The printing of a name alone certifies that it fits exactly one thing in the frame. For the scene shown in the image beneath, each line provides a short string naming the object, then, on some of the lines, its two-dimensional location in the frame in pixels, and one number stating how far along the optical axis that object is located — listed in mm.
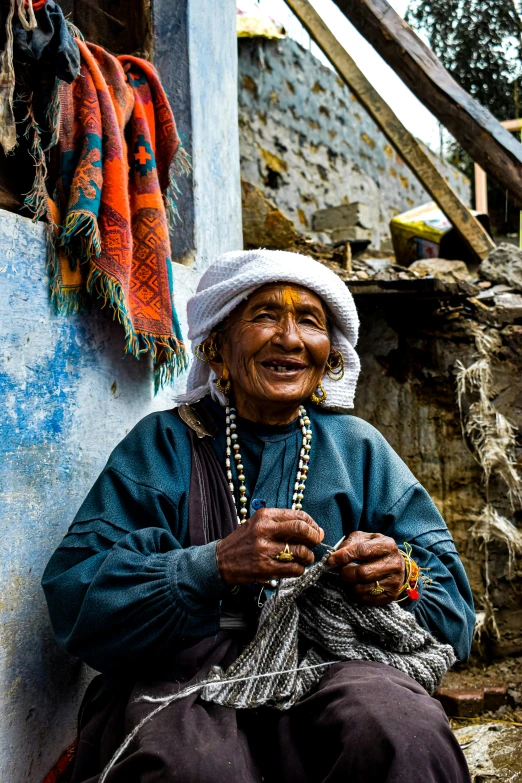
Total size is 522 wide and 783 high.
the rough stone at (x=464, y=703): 3527
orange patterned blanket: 2336
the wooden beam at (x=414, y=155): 5203
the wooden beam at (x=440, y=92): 4121
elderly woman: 1604
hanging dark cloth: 2115
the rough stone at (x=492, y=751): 2719
